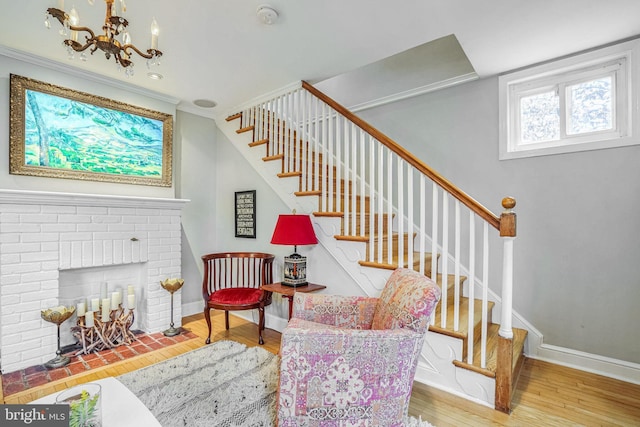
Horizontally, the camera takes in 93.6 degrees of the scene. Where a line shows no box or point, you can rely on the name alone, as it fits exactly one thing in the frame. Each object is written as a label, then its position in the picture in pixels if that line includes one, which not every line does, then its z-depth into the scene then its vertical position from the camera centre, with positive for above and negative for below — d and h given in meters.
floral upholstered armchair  1.39 -0.74
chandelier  1.43 +0.92
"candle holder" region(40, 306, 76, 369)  2.38 -0.83
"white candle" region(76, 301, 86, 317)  2.72 -0.86
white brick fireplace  2.36 -0.38
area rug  1.78 -1.20
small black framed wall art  3.56 +0.02
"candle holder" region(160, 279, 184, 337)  3.09 -0.76
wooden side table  2.58 -0.66
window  2.30 +0.94
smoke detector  1.97 +1.35
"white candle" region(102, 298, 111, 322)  2.79 -0.87
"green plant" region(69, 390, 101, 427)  1.02 -0.68
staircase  1.93 -0.12
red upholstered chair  2.79 -0.74
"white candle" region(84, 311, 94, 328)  2.68 -0.93
